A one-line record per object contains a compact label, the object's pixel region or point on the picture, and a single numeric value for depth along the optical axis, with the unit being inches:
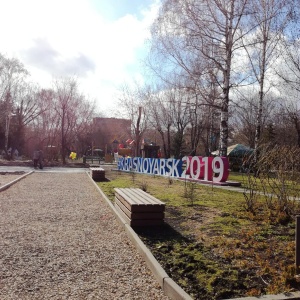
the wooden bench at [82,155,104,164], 1990.2
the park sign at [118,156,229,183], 584.8
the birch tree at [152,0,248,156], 719.1
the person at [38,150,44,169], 1119.6
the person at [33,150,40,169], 1136.2
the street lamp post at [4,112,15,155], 1657.9
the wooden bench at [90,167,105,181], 695.1
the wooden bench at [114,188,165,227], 250.1
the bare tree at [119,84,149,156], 1616.6
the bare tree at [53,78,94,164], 1517.0
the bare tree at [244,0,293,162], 729.0
